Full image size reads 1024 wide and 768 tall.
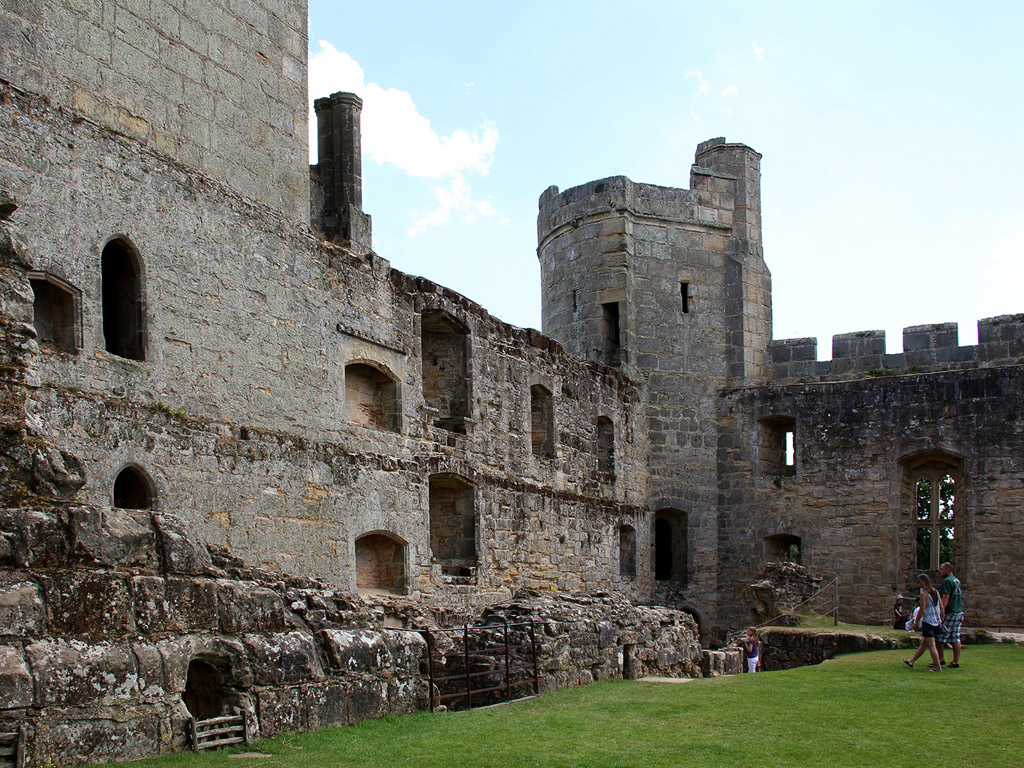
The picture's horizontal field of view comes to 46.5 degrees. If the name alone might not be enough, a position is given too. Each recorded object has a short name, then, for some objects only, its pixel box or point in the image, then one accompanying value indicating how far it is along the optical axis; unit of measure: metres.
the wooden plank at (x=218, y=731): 7.64
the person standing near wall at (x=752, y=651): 17.83
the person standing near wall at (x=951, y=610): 12.99
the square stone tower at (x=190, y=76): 11.94
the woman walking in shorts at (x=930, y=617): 12.66
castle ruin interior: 7.73
